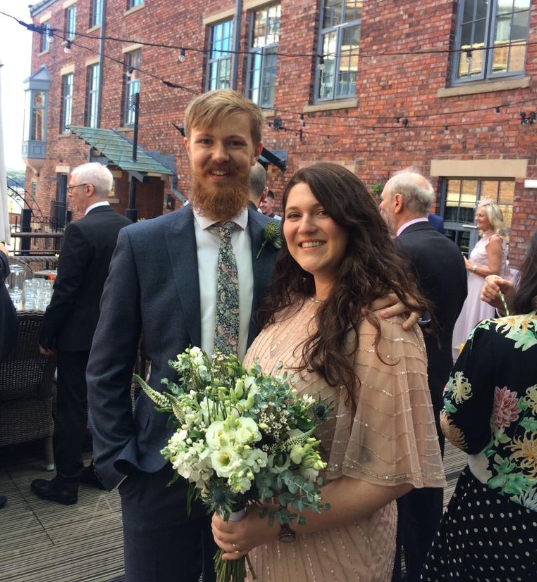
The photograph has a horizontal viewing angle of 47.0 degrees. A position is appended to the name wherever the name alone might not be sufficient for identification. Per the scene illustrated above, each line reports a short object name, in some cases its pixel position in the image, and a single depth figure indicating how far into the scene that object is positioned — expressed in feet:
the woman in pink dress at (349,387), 5.30
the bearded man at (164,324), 6.61
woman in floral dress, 6.57
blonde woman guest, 22.49
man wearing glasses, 12.86
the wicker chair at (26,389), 13.56
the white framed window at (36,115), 78.69
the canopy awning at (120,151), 47.70
